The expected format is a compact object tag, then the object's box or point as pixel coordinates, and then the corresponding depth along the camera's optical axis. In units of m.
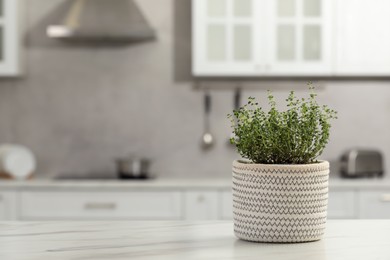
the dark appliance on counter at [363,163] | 4.25
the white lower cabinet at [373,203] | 4.02
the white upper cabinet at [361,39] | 4.20
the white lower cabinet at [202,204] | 4.01
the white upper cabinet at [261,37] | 4.20
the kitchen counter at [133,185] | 4.00
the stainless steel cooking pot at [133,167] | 4.16
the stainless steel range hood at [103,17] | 4.29
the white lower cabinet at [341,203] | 4.01
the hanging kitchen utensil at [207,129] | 4.51
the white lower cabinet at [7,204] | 4.01
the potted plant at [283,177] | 1.58
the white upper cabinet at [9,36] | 4.23
